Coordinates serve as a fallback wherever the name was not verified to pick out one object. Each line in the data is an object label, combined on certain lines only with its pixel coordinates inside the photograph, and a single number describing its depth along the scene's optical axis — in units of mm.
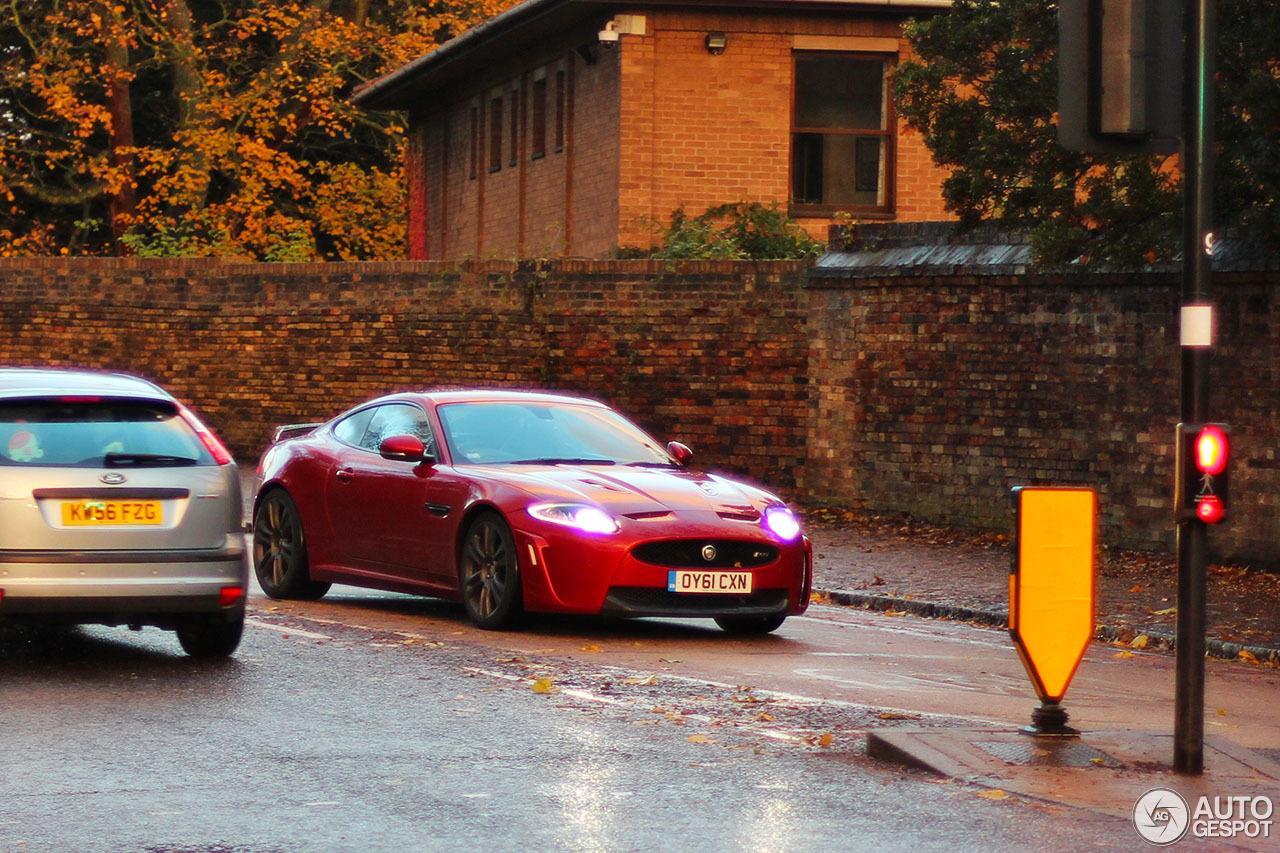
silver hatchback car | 19437
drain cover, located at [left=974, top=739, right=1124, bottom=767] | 15437
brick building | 53156
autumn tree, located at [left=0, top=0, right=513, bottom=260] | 79375
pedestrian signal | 14930
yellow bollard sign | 16937
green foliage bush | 48562
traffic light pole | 15008
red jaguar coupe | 22906
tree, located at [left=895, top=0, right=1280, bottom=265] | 29328
